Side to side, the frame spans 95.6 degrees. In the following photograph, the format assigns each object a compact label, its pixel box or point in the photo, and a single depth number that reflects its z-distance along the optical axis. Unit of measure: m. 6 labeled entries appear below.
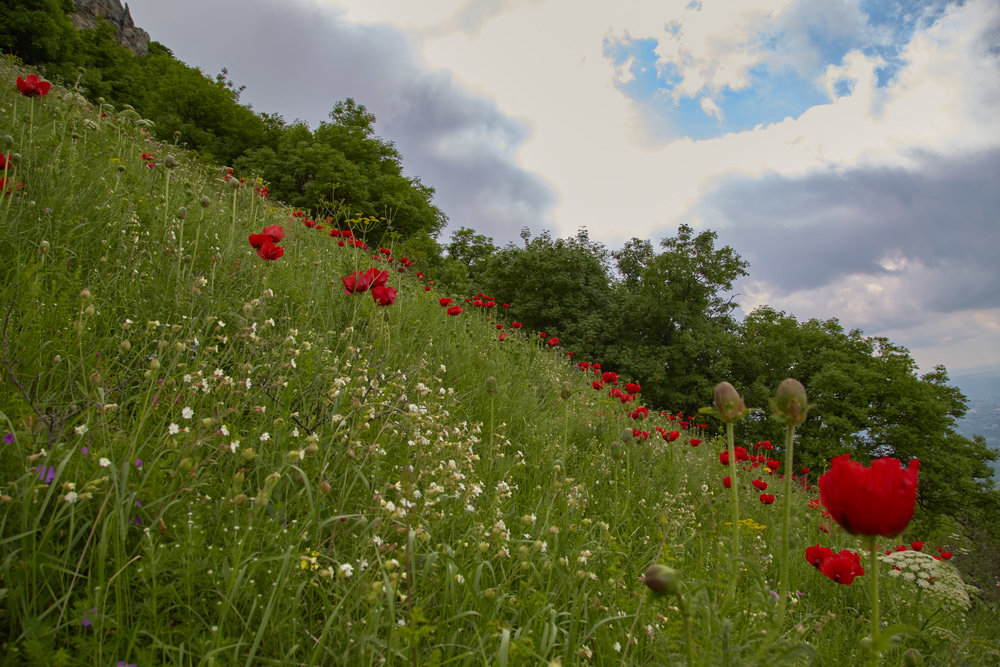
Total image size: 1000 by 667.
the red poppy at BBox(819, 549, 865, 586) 1.88
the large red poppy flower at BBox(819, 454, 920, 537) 0.90
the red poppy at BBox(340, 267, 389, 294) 2.33
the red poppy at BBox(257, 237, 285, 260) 2.22
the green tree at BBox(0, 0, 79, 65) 22.14
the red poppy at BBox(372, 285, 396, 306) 2.19
